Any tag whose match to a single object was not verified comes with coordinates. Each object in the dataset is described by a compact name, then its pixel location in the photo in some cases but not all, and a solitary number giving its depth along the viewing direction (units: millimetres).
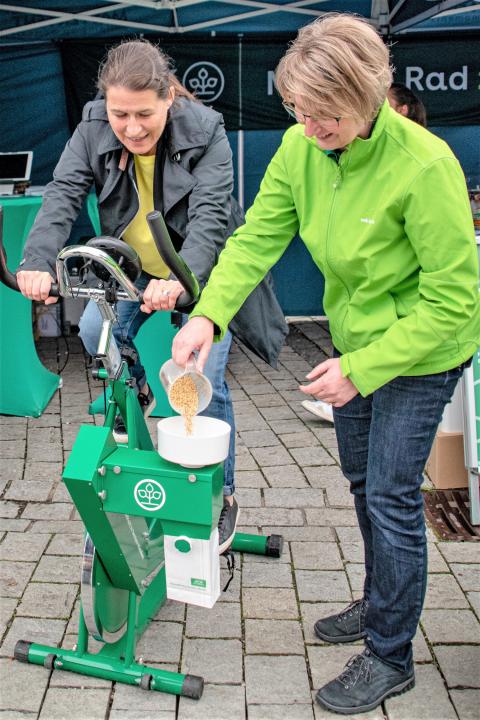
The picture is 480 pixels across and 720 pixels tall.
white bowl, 2295
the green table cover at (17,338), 5070
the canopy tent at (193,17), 7113
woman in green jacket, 2088
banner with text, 7324
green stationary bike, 2332
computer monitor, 6770
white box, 2383
